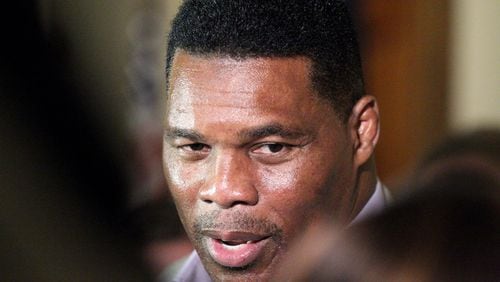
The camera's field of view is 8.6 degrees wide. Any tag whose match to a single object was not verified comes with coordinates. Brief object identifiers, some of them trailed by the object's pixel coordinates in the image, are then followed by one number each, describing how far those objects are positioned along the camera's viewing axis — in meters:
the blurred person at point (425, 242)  2.27
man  2.56
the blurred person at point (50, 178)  2.33
